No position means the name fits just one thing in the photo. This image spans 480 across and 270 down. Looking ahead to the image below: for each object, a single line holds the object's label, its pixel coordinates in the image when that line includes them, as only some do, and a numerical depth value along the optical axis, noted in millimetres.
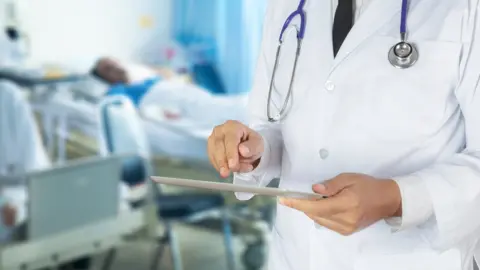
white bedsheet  2855
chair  2695
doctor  868
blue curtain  3320
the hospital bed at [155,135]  2830
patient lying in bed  3062
